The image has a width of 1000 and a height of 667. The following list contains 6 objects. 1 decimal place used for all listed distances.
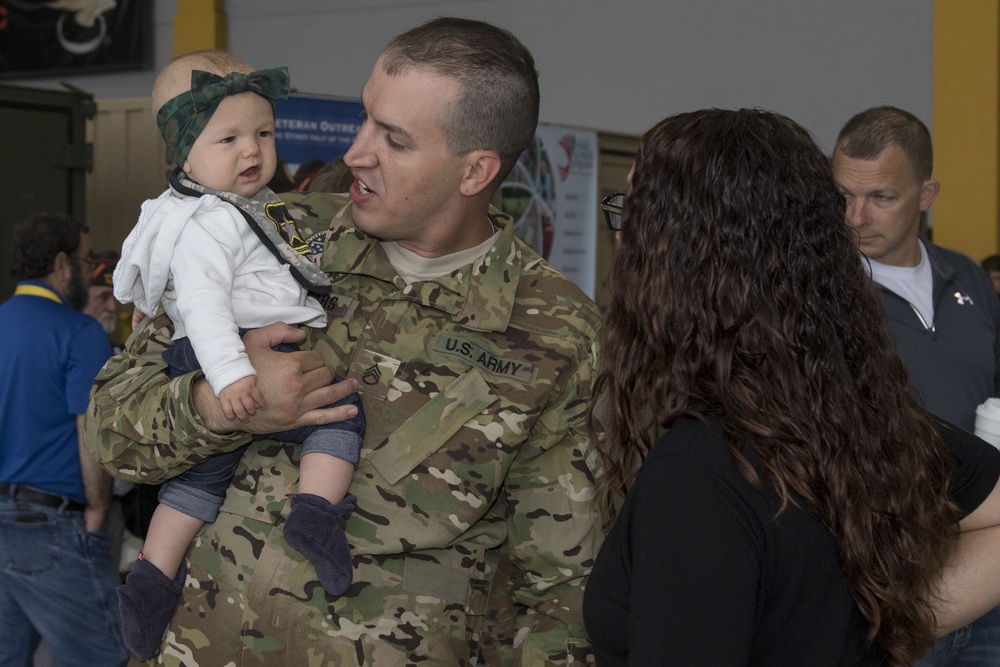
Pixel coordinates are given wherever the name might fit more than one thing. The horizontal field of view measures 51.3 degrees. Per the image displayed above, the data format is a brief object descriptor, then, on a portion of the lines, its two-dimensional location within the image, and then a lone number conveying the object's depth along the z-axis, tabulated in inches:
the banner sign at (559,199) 212.7
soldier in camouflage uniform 70.5
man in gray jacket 122.3
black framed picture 429.4
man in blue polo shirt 146.6
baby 69.1
